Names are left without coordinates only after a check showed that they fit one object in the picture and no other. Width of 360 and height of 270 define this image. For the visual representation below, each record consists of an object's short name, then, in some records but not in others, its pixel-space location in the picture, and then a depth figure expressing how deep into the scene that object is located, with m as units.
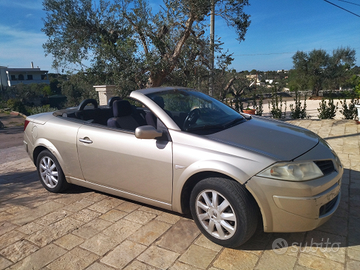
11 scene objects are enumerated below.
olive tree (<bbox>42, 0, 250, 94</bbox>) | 9.31
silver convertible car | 2.44
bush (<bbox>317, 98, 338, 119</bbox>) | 9.74
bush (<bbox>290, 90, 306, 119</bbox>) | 10.01
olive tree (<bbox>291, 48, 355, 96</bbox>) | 31.78
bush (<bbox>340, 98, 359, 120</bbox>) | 9.35
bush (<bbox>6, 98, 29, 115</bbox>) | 27.68
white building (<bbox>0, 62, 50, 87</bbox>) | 69.27
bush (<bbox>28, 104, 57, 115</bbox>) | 21.17
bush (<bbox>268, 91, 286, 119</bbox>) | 10.11
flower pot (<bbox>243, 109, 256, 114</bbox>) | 9.66
